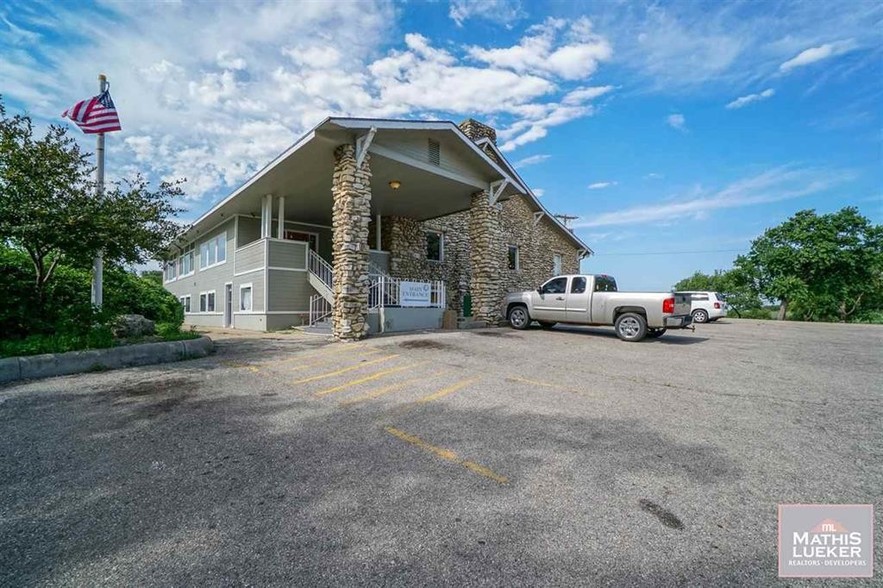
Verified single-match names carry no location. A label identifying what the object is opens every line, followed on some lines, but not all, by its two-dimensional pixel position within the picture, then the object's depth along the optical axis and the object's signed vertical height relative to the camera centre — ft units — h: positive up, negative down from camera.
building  35.86 +9.11
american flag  28.55 +13.25
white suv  67.36 -1.56
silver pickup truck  34.96 -0.94
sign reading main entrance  42.77 +0.42
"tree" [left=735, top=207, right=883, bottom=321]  91.35 +8.15
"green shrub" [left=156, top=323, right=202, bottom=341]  27.68 -2.75
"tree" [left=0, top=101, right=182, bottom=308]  22.11 +5.21
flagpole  27.50 +1.89
